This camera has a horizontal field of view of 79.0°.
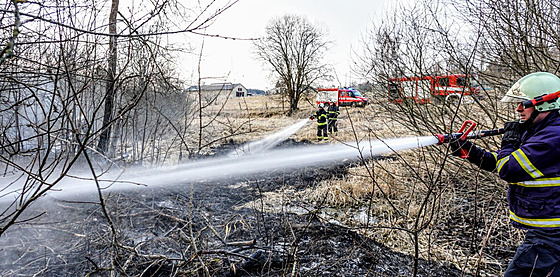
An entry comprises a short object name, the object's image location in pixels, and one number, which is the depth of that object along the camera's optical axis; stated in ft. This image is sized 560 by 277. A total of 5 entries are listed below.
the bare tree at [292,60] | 88.94
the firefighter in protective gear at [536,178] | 7.20
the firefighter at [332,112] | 45.29
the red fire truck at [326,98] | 46.80
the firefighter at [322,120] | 43.47
